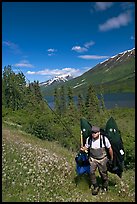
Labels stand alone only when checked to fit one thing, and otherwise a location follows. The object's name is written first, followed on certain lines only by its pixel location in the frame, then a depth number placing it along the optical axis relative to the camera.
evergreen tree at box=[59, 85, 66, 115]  53.06
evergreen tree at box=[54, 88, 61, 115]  51.94
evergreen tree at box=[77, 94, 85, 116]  47.15
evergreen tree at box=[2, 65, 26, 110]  45.00
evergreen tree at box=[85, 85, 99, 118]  46.88
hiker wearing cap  4.89
